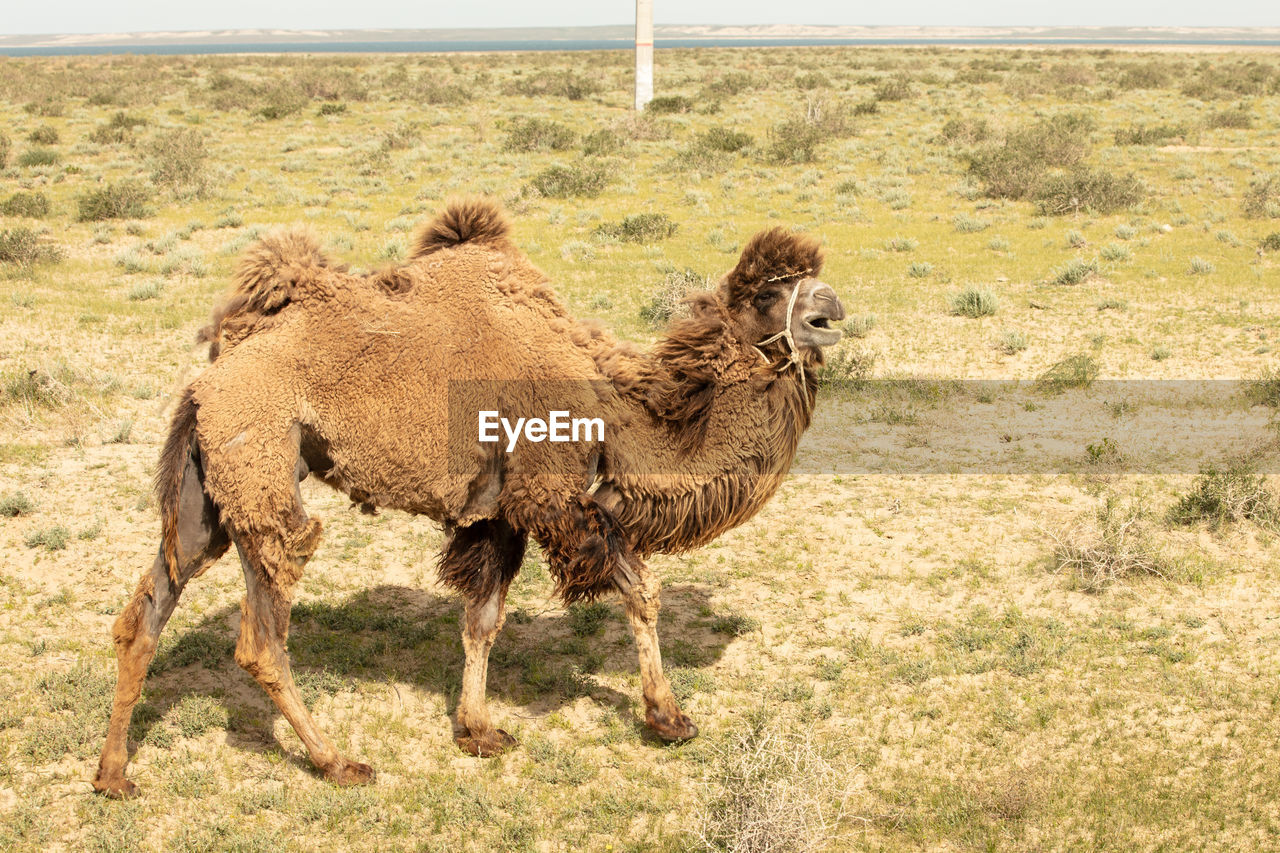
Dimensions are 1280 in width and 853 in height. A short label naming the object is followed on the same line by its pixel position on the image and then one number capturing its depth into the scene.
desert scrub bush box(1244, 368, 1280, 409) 10.00
